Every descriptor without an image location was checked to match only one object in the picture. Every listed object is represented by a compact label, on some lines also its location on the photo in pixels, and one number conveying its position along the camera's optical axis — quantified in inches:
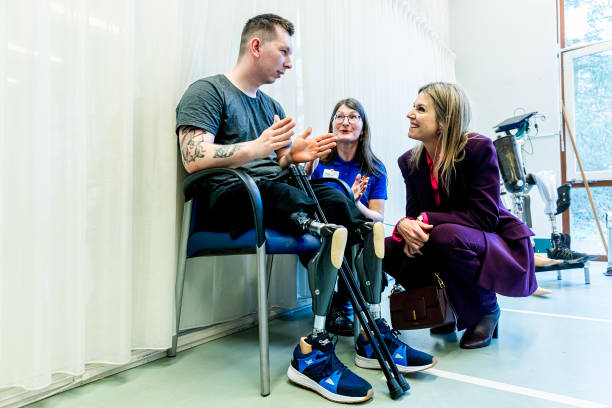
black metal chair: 42.5
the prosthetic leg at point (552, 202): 111.3
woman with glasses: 80.4
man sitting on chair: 42.8
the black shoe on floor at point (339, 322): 66.1
